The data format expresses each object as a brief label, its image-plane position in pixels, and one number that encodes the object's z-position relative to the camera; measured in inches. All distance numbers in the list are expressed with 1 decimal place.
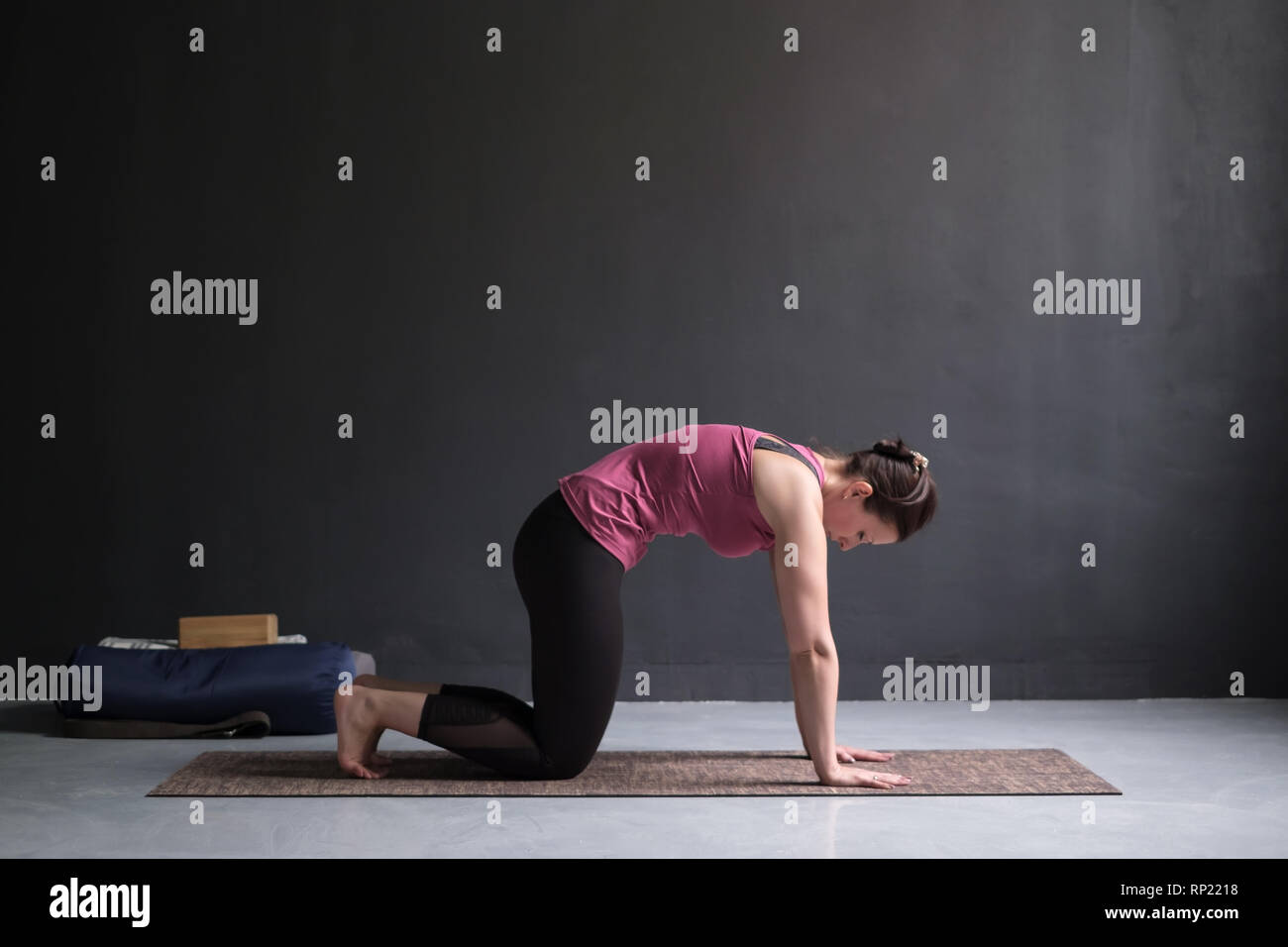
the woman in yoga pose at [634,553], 101.1
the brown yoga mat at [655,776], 103.4
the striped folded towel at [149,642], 156.3
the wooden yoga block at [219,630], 153.3
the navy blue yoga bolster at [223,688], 137.9
